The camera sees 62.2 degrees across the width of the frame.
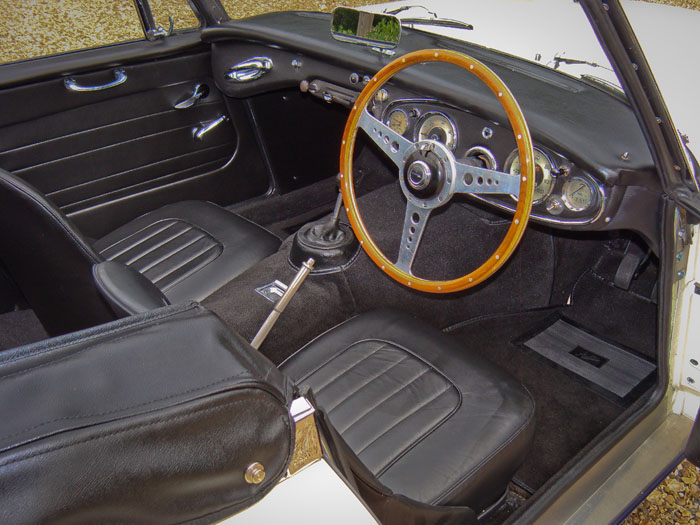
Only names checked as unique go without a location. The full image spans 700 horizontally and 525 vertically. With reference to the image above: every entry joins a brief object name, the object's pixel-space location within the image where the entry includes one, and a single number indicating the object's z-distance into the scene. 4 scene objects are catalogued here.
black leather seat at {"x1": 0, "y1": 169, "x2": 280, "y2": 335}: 1.29
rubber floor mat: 1.88
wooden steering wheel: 1.15
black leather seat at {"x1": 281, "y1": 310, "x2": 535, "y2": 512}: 1.23
